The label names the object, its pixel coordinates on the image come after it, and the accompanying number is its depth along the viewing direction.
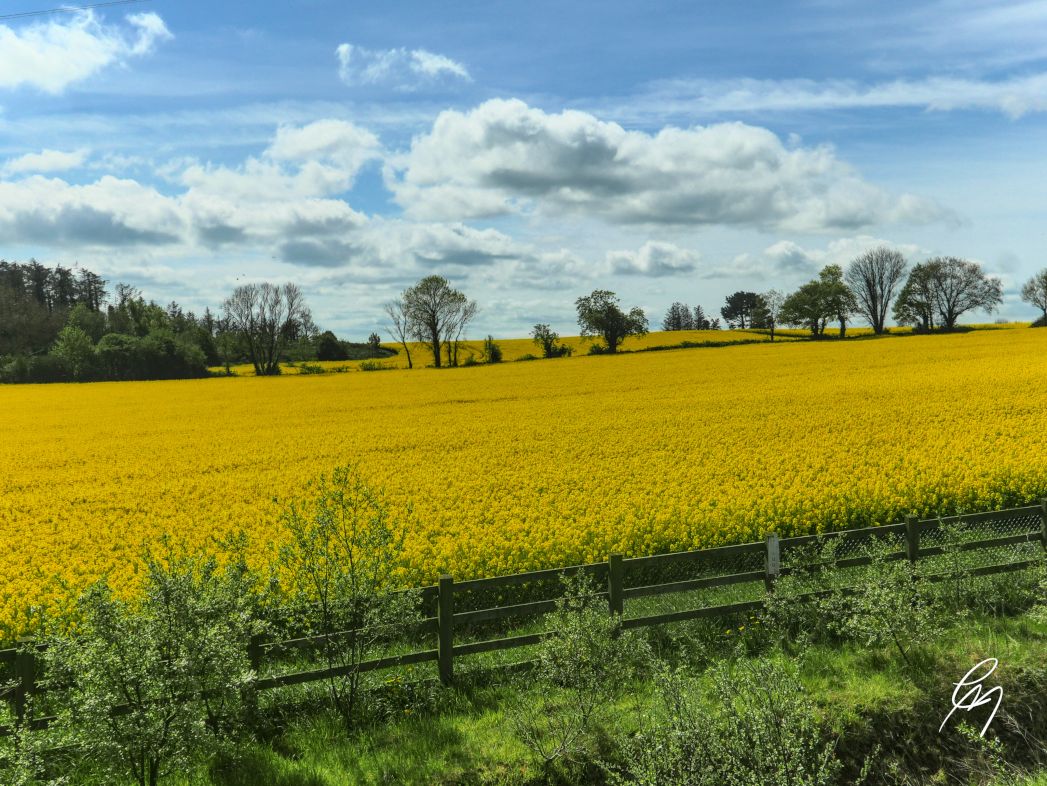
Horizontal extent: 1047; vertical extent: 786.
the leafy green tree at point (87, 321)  85.81
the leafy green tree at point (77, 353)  71.50
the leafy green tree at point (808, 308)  84.81
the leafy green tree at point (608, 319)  79.69
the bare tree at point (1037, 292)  88.50
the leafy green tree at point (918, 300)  88.50
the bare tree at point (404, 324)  82.50
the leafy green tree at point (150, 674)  6.23
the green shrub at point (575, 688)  7.30
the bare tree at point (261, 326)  85.50
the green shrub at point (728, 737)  5.86
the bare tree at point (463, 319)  81.25
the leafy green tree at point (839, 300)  84.38
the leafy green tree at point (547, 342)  79.44
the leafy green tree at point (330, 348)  93.41
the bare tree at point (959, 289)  88.00
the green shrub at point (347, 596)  8.03
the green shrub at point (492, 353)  76.25
